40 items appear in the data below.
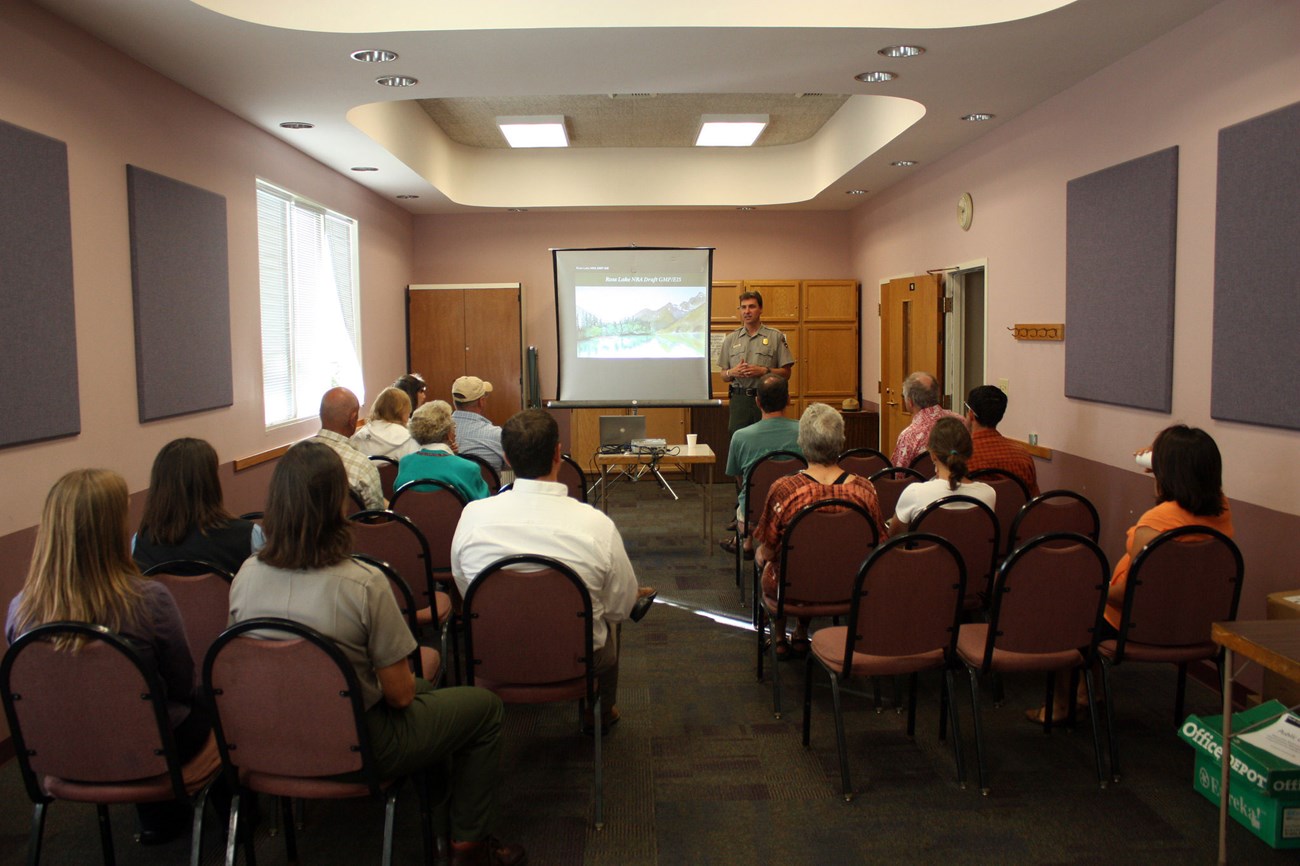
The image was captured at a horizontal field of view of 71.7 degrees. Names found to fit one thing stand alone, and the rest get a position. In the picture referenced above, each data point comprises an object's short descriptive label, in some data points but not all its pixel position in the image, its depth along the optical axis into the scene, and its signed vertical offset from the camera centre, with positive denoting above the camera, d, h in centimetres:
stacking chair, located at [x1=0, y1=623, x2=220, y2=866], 202 -83
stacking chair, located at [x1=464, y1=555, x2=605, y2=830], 258 -80
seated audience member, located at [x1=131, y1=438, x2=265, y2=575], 274 -46
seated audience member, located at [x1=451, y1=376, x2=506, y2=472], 518 -44
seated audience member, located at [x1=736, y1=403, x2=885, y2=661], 355 -52
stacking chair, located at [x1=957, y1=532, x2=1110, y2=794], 284 -82
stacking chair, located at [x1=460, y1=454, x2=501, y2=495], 485 -60
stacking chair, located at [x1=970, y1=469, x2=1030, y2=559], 415 -66
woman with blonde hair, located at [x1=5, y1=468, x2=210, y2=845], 211 -50
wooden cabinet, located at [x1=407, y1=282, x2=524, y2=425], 959 +26
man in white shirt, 271 -51
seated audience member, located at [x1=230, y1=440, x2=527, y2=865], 212 -56
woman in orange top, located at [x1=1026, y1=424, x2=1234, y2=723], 304 -48
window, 630 +45
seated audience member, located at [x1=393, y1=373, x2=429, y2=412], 662 -19
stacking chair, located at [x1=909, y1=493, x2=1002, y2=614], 347 -68
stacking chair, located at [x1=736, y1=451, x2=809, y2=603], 470 -62
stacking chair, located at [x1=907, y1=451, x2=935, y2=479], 480 -58
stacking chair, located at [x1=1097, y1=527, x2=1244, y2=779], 288 -79
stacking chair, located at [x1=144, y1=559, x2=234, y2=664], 261 -67
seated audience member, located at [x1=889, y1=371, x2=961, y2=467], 497 -32
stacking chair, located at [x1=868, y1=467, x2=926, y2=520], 443 -62
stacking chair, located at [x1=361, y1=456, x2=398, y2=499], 475 -58
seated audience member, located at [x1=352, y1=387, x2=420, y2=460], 498 -39
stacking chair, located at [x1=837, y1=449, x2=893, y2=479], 507 -60
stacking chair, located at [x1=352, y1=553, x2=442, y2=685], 278 -98
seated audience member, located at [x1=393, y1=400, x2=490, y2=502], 418 -47
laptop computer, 660 -52
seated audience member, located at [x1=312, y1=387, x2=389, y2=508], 400 -36
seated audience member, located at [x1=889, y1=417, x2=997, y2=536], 358 -47
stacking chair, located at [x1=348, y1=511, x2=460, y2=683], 336 -71
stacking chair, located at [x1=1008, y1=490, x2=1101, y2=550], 368 -67
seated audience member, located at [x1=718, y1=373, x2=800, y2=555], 503 -42
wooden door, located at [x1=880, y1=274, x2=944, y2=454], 728 +16
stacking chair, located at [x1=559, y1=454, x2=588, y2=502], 493 -66
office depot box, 254 -133
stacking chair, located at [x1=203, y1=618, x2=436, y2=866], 202 -81
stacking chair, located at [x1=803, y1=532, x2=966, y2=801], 283 -82
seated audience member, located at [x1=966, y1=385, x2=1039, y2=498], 437 -44
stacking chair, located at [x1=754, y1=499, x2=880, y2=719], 339 -77
